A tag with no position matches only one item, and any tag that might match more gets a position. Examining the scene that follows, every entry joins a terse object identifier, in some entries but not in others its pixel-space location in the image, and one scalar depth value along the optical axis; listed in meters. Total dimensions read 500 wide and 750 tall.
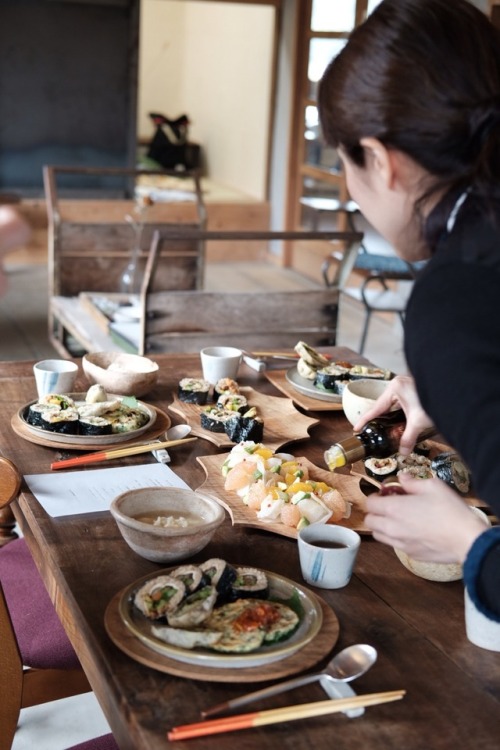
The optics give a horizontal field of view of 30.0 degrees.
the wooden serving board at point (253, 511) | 1.36
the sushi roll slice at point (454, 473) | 1.52
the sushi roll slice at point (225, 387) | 1.92
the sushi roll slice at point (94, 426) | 1.67
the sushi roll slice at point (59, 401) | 1.74
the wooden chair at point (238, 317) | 2.81
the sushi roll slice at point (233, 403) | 1.82
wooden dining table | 0.94
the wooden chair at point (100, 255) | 4.02
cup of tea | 1.19
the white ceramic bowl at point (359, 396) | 1.77
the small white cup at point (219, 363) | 2.00
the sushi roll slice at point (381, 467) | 1.55
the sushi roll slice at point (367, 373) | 2.01
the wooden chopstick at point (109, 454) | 1.57
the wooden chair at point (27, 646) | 1.33
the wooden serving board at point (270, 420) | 1.72
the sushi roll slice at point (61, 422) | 1.66
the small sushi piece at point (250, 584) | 1.12
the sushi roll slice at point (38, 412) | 1.69
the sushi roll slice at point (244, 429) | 1.69
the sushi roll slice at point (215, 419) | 1.74
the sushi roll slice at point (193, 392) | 1.88
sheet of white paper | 1.42
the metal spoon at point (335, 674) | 0.96
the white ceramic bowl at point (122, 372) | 1.88
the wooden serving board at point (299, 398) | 1.93
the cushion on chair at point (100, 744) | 1.33
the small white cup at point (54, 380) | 1.86
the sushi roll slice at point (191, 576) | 1.10
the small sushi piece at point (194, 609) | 1.05
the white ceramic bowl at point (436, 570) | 1.24
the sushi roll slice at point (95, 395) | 1.78
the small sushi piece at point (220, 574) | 1.11
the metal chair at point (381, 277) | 4.35
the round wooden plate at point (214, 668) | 0.99
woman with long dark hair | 0.85
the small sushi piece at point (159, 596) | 1.07
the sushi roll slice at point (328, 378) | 2.00
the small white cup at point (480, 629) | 1.09
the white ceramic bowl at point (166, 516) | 1.20
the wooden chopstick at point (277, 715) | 0.92
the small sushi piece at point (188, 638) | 1.02
